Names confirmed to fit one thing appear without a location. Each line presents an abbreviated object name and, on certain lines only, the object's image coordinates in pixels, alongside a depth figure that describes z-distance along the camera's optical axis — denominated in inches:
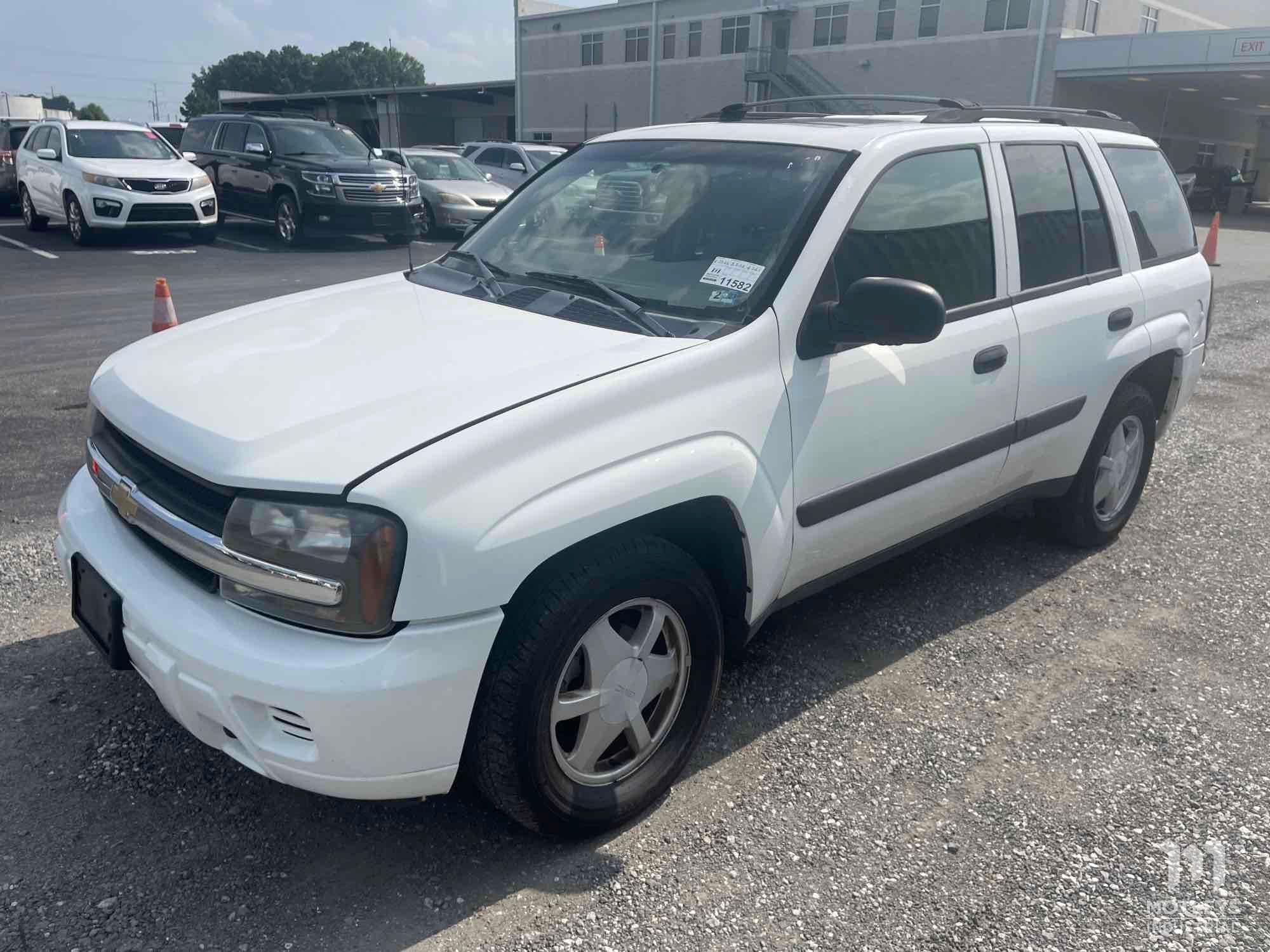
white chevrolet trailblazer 88.1
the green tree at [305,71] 4382.4
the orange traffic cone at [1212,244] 567.2
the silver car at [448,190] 682.8
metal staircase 1769.2
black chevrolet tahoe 601.6
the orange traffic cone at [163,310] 241.0
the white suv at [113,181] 554.3
